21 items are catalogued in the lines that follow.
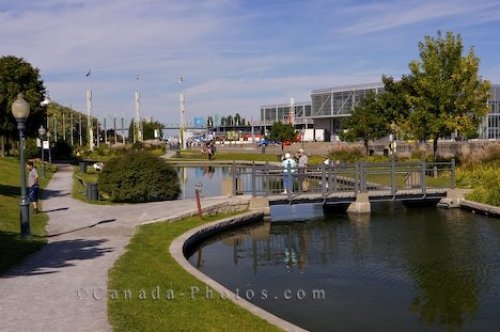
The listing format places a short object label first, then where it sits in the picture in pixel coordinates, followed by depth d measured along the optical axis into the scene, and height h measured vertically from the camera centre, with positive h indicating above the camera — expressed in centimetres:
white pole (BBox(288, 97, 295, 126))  14875 +769
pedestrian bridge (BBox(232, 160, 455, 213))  2139 -198
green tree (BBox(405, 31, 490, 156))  3147 +221
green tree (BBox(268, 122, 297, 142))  9419 +60
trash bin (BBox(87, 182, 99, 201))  2289 -201
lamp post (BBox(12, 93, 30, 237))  1394 -30
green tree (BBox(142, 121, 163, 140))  15275 +229
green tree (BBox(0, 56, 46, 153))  4572 +406
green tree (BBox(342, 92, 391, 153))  4719 +101
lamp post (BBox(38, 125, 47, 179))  3524 +50
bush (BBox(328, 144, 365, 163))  4250 -140
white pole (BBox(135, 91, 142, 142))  10745 +413
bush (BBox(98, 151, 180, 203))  2216 -152
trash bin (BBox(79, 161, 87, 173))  3981 -183
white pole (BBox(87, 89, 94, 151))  8438 +447
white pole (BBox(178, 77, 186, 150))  9830 +241
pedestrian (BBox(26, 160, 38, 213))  1924 -149
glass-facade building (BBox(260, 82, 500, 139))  10910 +617
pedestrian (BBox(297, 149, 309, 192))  2179 -165
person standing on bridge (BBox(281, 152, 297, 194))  2112 -142
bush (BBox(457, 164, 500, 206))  2139 -212
